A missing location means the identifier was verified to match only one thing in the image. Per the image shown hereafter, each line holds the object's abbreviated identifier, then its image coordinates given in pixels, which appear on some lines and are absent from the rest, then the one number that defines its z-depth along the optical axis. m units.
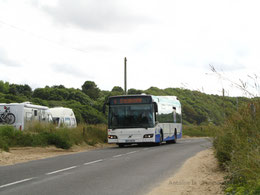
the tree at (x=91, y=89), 98.81
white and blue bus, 25.45
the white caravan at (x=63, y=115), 36.12
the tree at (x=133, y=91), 92.19
